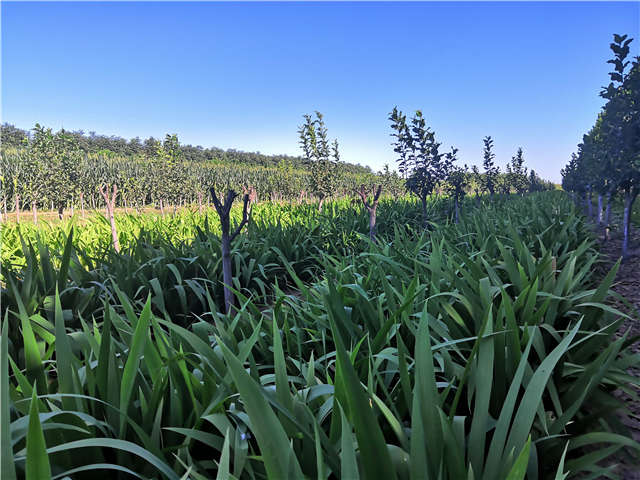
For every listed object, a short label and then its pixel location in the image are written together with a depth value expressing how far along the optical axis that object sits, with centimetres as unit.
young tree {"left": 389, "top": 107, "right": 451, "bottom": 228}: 1003
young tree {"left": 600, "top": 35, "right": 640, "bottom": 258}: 602
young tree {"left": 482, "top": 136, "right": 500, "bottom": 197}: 1848
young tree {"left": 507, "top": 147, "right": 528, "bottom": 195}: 3047
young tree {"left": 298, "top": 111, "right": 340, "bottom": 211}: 1705
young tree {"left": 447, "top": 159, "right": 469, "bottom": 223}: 1078
